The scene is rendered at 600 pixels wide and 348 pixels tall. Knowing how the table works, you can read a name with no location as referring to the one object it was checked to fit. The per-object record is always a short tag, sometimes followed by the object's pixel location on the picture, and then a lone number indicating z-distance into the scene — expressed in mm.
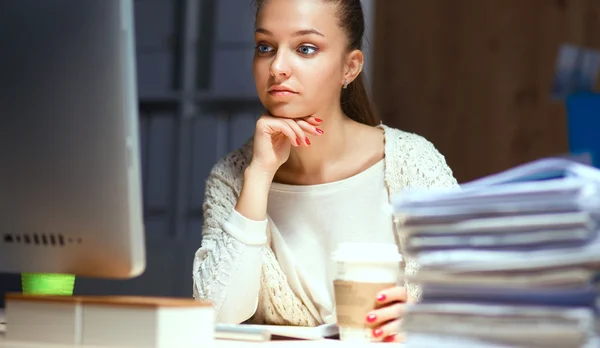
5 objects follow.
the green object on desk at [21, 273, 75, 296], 1765
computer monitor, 1485
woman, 2063
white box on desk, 1468
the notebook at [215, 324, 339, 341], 1622
